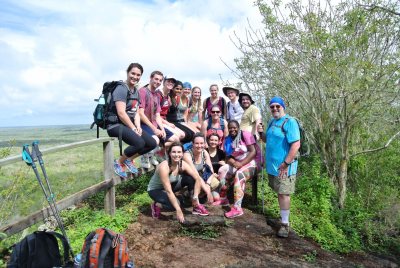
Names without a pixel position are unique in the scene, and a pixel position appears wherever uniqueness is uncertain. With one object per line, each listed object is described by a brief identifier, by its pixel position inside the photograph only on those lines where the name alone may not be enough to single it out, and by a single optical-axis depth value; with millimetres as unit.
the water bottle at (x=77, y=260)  3436
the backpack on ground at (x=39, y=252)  3372
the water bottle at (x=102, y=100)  5344
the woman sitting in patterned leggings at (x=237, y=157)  6660
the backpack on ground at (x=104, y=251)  3375
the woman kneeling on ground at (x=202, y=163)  6020
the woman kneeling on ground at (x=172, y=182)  5500
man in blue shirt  5641
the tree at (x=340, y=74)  8109
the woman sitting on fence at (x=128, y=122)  5336
